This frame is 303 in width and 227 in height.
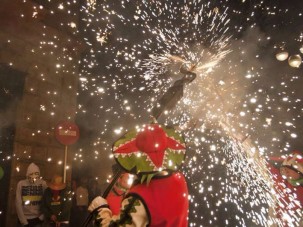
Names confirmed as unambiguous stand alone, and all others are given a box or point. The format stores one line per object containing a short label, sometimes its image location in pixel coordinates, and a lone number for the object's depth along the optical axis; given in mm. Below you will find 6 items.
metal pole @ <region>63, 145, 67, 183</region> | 7184
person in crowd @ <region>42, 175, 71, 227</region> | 5438
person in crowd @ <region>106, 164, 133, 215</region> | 3354
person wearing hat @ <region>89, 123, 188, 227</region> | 2264
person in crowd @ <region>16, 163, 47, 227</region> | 5355
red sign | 6996
